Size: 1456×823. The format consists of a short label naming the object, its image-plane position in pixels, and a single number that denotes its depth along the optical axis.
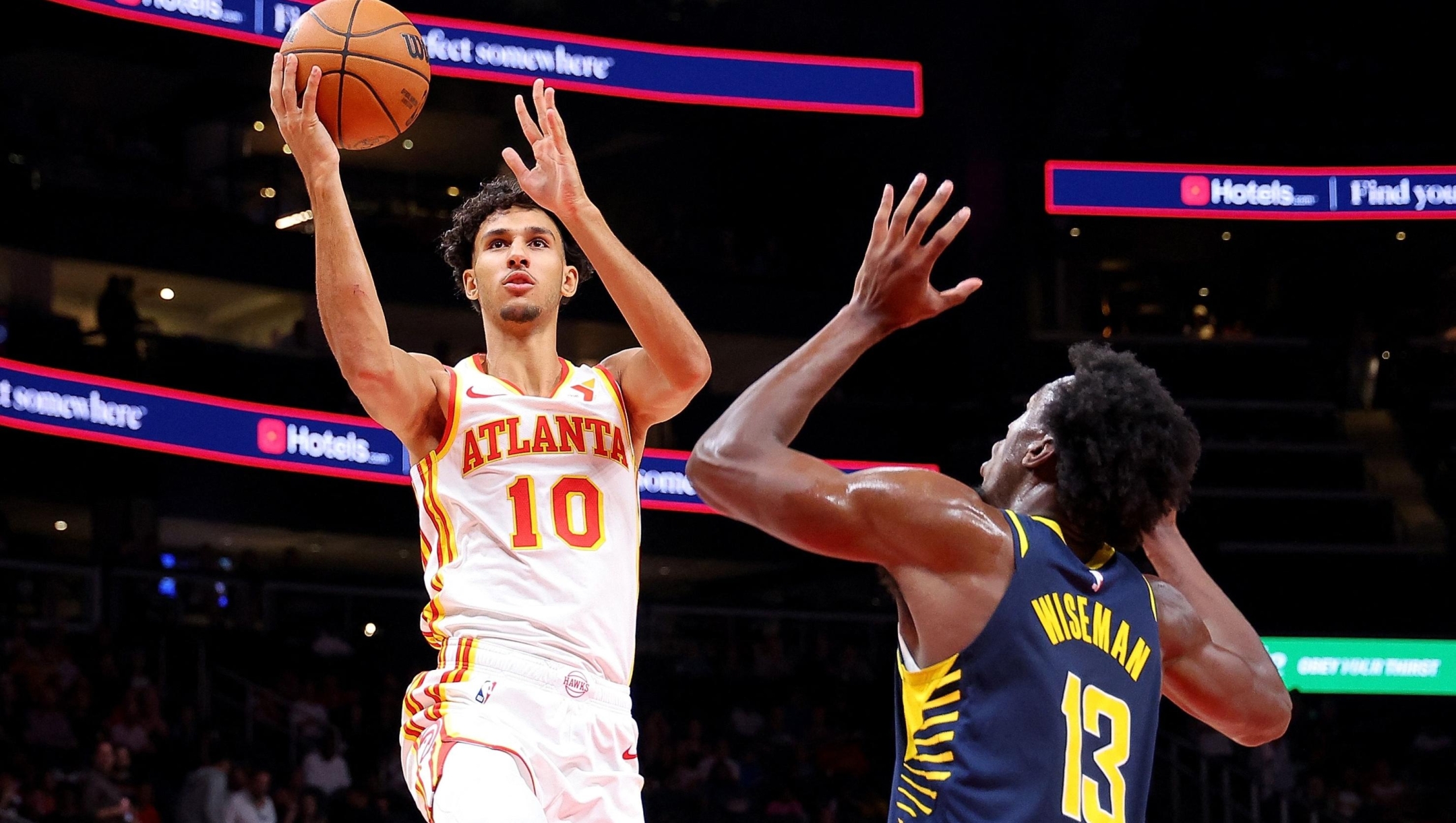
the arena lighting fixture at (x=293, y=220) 19.50
